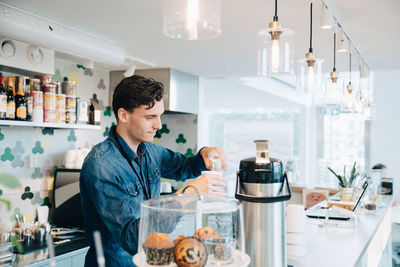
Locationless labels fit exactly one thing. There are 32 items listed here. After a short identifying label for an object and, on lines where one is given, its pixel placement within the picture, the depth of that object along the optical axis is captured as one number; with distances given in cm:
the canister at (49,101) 331
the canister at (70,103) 357
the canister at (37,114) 318
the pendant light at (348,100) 327
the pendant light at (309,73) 206
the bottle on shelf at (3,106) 291
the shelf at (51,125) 294
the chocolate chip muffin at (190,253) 105
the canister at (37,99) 320
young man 139
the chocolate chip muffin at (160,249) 108
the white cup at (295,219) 173
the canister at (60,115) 341
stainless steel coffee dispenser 138
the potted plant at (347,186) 323
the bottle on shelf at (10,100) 298
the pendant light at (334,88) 264
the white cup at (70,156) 380
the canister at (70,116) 354
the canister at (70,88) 364
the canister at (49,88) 337
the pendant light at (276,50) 170
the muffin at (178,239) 109
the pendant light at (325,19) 219
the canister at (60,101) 344
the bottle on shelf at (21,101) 306
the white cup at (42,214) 356
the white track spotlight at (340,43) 280
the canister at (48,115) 329
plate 109
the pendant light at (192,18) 104
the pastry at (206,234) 109
